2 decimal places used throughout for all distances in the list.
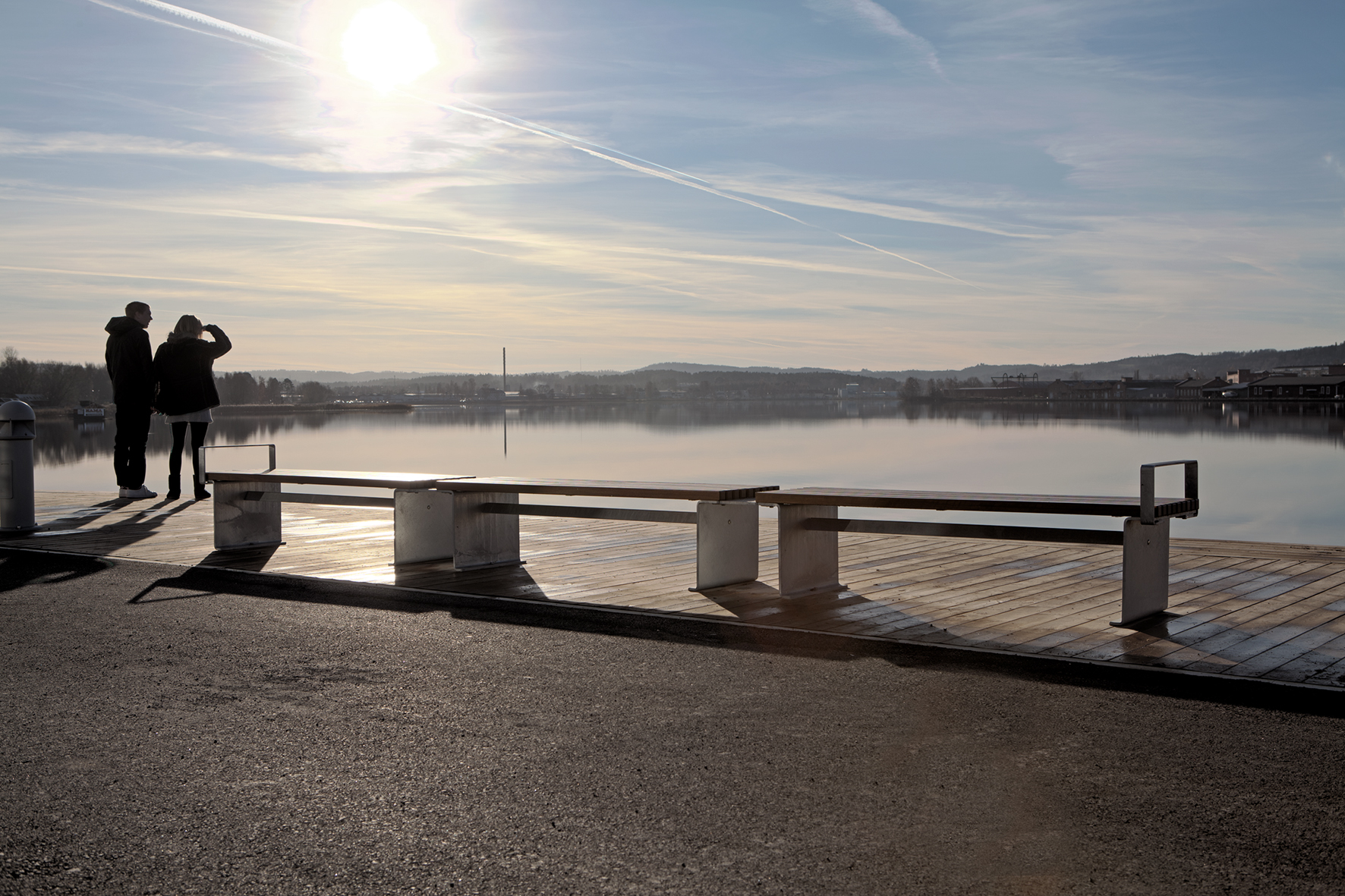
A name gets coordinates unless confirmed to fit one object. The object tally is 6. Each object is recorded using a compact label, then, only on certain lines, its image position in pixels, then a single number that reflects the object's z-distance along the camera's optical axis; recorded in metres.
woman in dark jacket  11.09
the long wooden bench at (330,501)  6.99
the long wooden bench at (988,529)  4.99
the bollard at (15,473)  8.84
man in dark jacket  11.17
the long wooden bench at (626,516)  5.99
